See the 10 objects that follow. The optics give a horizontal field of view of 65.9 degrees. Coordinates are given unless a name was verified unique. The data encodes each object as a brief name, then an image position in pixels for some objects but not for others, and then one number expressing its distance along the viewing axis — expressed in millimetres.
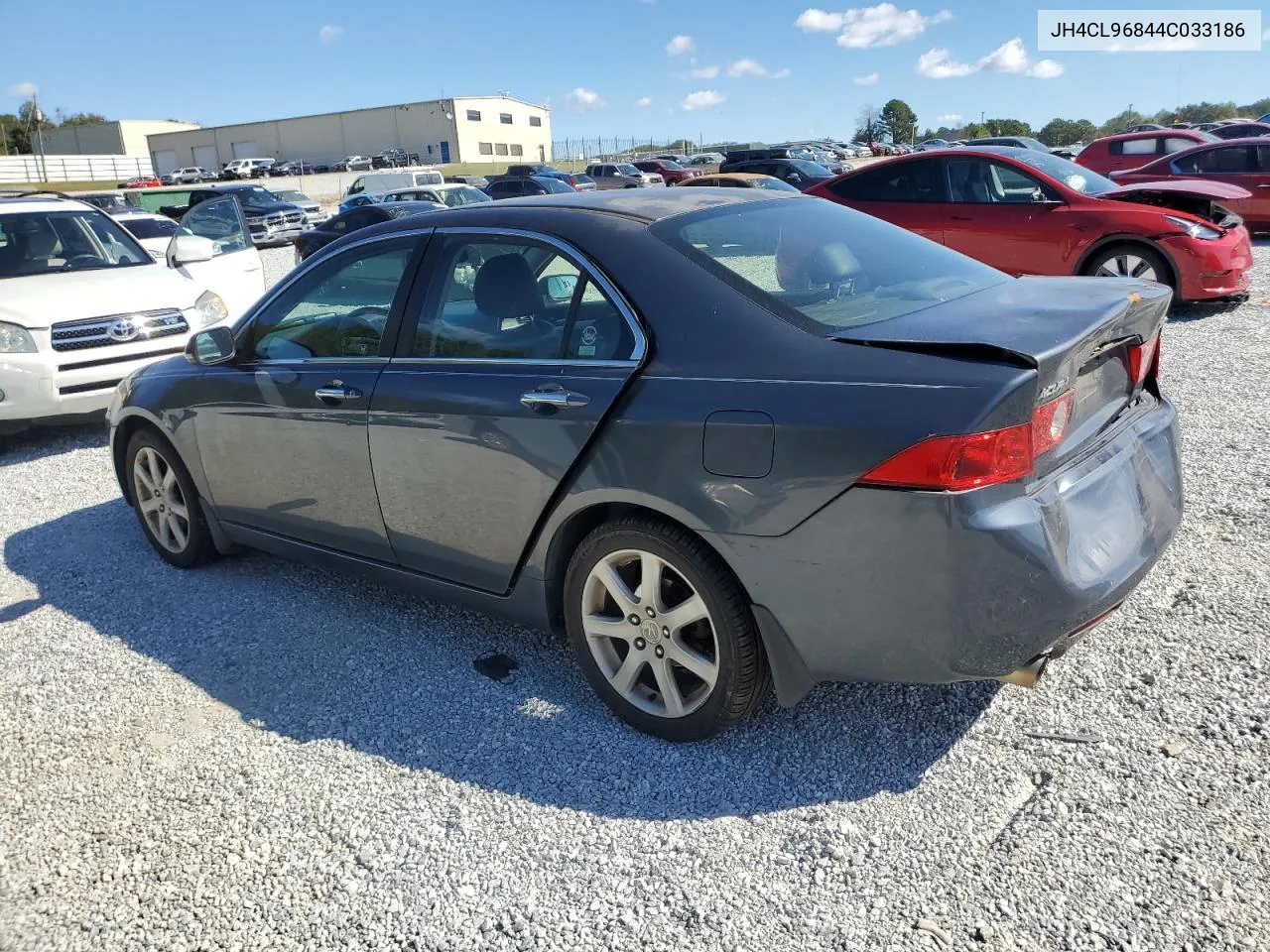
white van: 30766
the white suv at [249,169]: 71312
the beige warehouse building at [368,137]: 89812
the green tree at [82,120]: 106675
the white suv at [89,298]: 6695
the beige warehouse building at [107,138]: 100625
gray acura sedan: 2410
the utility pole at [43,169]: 68500
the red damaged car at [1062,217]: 8797
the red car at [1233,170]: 14562
